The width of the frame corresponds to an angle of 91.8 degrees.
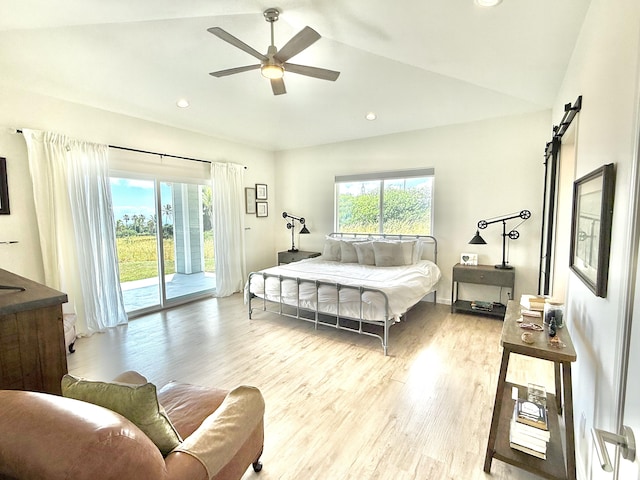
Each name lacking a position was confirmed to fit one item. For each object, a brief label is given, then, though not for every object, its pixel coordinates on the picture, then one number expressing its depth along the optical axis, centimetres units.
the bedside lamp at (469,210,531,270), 399
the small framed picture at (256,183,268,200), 591
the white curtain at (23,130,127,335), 327
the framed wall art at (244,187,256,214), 568
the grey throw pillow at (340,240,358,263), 481
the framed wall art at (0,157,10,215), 304
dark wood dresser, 118
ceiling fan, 214
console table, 144
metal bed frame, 308
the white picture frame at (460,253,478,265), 438
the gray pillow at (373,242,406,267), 443
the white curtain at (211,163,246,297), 507
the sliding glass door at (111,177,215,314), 416
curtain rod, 393
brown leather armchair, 77
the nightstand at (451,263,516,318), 395
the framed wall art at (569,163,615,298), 126
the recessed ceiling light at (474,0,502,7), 193
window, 484
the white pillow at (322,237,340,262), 500
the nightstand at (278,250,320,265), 560
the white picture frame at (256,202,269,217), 595
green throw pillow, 103
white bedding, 314
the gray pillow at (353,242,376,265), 464
